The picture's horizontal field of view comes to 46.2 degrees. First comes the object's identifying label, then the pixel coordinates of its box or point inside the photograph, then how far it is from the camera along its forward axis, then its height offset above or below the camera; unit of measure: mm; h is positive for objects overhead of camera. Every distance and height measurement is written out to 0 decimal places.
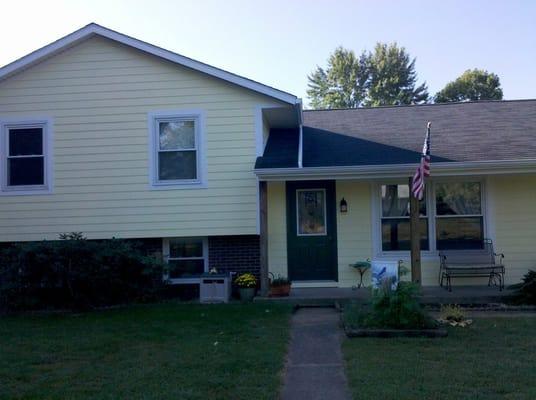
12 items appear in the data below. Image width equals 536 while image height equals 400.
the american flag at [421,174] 10438 +968
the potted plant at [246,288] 11977 -1025
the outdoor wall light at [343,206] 13086 +549
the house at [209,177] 12359 +1109
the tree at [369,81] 56781 +14168
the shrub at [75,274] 11008 -664
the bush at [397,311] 8562 -1102
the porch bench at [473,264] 12398 -678
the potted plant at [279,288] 12109 -1046
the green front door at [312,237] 13156 -81
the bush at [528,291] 10945 -1089
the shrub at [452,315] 9328 -1272
